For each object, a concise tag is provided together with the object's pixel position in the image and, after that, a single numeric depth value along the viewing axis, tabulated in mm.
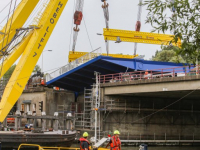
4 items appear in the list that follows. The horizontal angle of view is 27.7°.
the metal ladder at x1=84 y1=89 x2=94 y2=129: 46162
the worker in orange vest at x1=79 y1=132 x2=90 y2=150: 17125
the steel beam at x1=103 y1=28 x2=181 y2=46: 50781
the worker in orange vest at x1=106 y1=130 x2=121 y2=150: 18141
